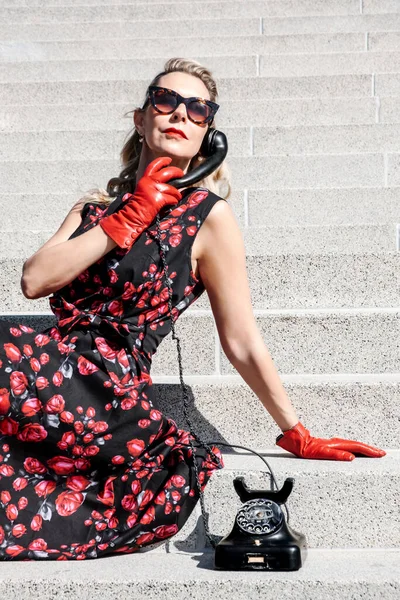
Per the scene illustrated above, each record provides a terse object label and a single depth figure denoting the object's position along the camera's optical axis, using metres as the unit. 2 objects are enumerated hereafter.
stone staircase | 2.57
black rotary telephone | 2.45
